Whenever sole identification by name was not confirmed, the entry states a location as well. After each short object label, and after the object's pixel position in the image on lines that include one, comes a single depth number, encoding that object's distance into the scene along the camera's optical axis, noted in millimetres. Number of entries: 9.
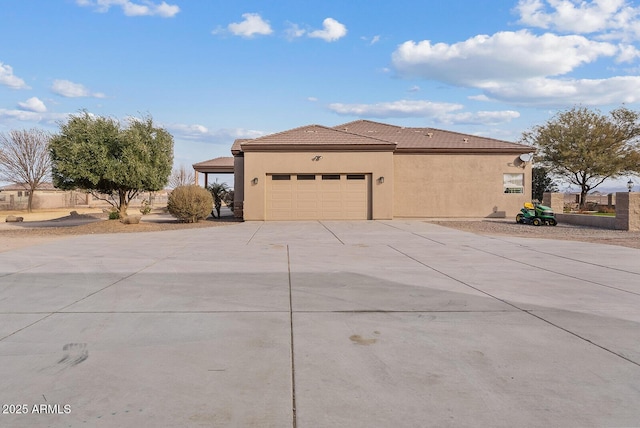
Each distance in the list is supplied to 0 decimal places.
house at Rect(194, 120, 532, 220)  25344
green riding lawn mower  23062
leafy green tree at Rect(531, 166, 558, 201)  41406
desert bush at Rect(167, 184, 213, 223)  23953
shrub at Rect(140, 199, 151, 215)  33269
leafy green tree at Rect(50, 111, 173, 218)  20125
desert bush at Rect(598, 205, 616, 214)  36925
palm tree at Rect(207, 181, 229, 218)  29703
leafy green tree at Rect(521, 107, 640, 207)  36875
